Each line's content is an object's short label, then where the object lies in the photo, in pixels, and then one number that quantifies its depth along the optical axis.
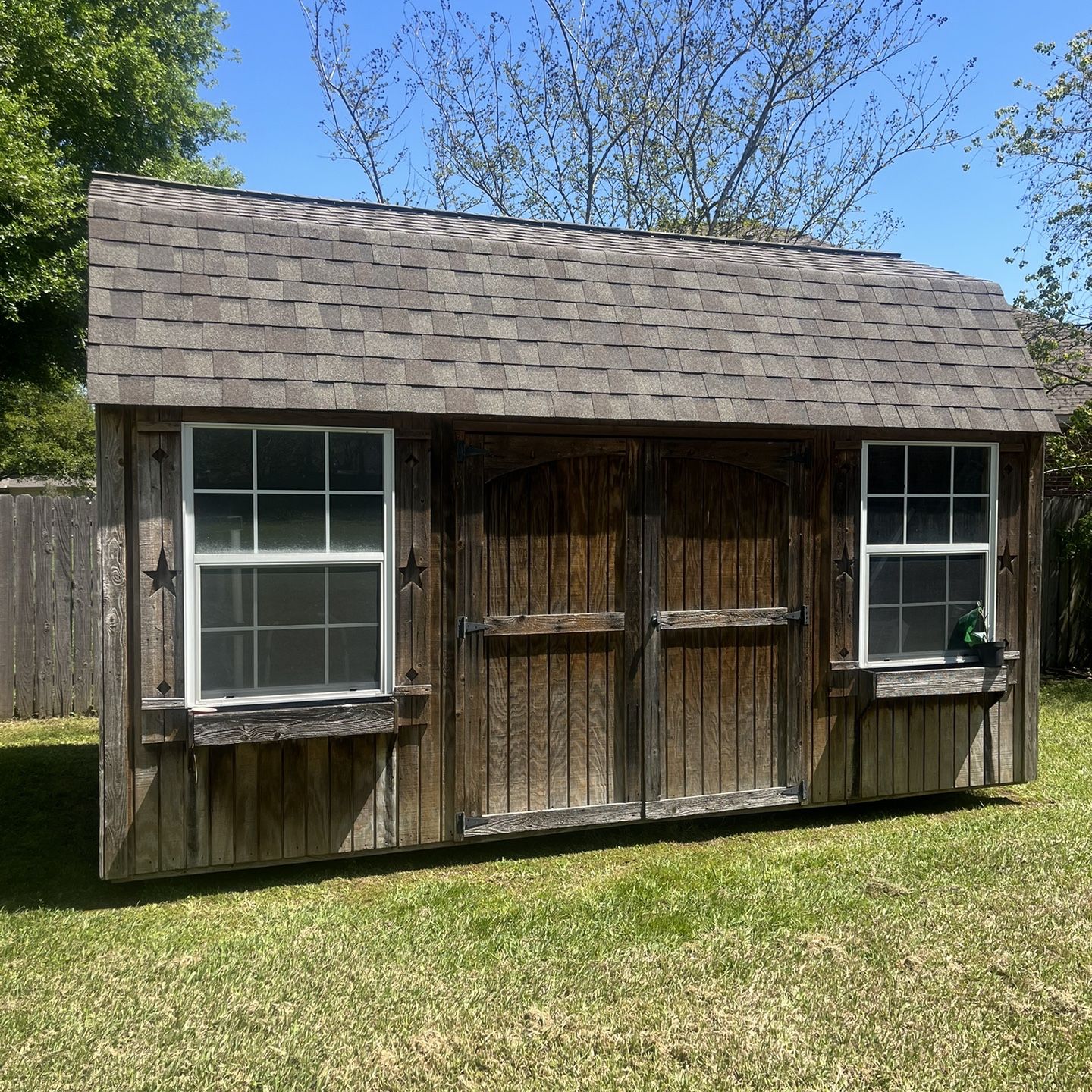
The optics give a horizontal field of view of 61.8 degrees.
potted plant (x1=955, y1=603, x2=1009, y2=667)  5.47
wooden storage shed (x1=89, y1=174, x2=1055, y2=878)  4.18
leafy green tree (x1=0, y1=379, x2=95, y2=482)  20.94
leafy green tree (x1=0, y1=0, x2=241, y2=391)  11.26
